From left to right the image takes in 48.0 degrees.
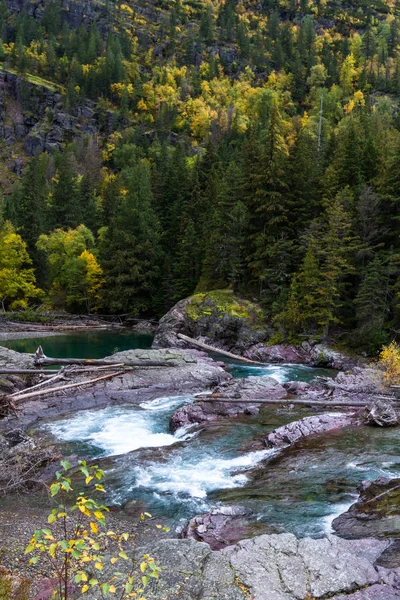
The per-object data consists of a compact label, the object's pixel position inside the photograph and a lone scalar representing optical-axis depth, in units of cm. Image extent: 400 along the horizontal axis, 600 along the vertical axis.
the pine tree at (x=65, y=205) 6831
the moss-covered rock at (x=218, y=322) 4047
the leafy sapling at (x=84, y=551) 386
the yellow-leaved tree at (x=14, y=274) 5816
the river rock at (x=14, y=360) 2731
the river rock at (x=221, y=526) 1110
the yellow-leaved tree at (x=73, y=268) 5812
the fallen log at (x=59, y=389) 2225
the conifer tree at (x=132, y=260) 5538
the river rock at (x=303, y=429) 1805
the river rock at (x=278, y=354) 3645
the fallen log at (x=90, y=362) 2833
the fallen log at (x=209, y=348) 3664
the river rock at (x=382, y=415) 1958
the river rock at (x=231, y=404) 2117
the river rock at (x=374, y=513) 1095
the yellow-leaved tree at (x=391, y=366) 2478
